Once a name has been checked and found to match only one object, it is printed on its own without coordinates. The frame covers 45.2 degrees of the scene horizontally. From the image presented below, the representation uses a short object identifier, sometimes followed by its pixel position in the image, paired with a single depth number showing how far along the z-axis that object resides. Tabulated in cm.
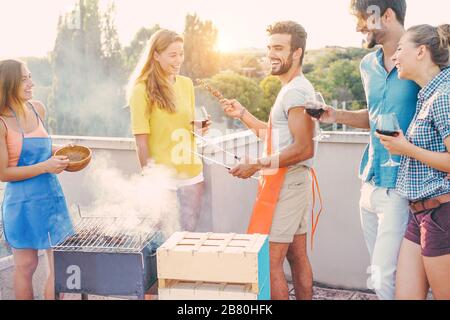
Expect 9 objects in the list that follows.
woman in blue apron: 296
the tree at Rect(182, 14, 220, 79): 4766
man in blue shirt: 258
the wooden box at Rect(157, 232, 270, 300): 216
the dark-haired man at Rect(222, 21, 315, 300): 296
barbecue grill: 253
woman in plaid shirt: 233
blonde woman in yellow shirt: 333
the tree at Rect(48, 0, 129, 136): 3569
